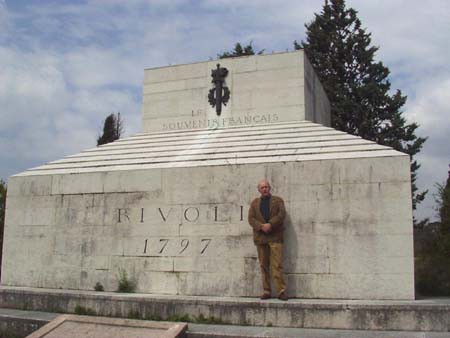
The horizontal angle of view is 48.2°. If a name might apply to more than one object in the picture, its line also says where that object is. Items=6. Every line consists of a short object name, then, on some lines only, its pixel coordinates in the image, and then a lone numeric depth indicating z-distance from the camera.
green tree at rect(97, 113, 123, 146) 27.64
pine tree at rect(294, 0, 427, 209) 23.53
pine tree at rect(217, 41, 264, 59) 27.69
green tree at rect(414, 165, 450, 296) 9.98
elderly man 8.32
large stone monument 8.46
